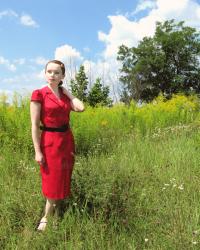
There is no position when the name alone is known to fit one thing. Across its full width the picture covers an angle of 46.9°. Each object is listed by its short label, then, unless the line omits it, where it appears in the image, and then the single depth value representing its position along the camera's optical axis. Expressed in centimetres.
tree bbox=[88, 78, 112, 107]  1128
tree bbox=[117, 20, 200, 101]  2217
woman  196
